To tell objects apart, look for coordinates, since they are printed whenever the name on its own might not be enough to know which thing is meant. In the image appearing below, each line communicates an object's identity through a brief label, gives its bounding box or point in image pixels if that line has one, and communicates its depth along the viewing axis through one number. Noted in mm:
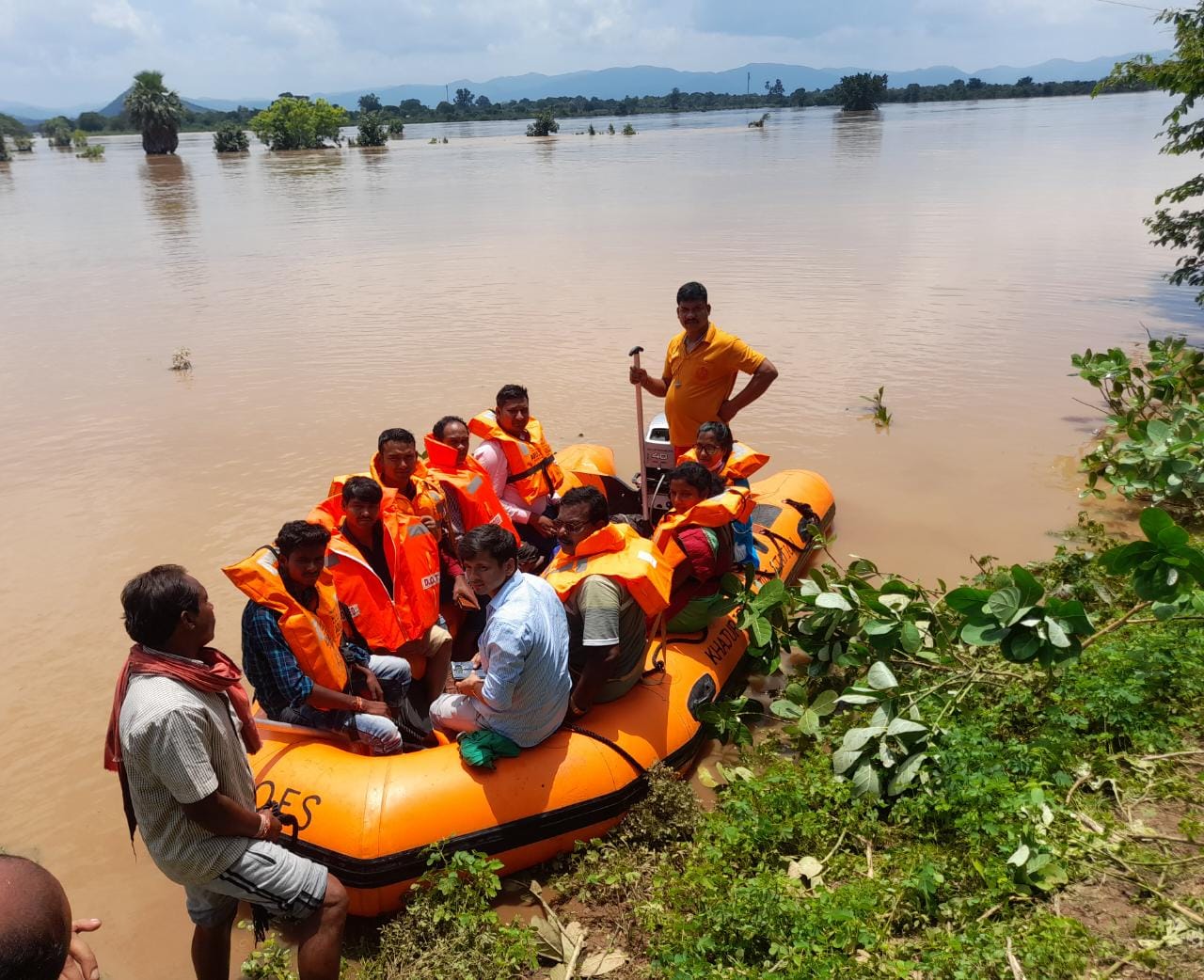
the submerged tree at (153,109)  51812
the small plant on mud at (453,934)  2988
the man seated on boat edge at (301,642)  3236
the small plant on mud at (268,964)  3074
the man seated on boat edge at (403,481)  4270
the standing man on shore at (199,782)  2201
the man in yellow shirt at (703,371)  5242
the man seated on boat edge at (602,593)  3457
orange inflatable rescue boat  3164
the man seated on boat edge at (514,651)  3064
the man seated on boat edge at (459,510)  4547
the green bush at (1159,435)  5391
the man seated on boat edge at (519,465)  5129
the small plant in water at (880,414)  8688
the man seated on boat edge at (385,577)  3904
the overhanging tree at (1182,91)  7969
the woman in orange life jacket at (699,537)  4012
